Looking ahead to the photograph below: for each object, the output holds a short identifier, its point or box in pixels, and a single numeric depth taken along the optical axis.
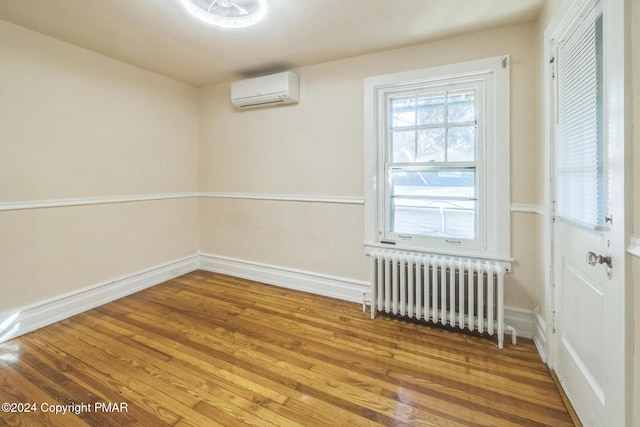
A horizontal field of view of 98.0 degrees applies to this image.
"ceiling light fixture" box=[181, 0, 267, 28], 1.85
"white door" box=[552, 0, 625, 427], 1.14
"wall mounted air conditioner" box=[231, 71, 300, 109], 2.90
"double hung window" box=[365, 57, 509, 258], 2.26
